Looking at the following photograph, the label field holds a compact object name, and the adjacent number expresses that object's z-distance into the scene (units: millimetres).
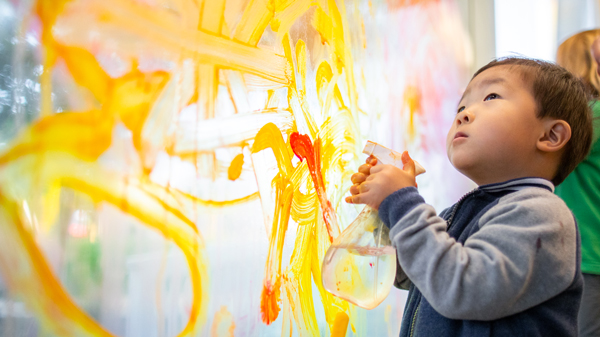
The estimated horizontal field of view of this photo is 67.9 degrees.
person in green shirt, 875
